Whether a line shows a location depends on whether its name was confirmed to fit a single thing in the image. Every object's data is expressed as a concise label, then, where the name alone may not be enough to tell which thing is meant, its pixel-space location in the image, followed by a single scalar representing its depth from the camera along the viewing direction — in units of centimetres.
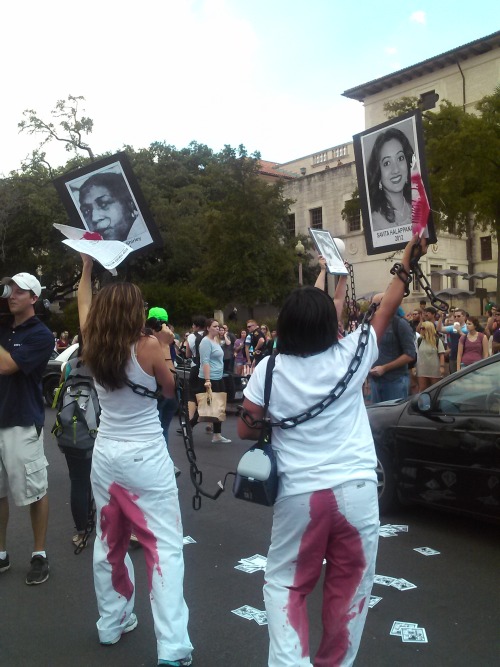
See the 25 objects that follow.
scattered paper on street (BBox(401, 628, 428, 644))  351
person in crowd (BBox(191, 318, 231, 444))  975
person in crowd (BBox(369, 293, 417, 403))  664
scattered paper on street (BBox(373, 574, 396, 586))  426
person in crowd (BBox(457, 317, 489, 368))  1165
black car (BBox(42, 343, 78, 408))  1464
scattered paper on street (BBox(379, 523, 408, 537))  523
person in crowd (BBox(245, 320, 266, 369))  1785
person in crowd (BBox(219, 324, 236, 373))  1432
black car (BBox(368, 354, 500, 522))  477
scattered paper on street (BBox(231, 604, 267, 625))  376
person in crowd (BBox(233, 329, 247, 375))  1991
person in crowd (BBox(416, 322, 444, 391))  1179
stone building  4138
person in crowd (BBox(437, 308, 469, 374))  1358
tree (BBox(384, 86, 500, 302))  2298
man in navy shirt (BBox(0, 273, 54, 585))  431
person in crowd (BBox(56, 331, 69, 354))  2413
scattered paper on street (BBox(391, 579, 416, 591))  419
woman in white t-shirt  249
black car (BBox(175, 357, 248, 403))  1188
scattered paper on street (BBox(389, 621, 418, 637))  359
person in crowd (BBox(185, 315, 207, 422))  992
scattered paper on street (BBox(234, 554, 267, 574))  457
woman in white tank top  314
